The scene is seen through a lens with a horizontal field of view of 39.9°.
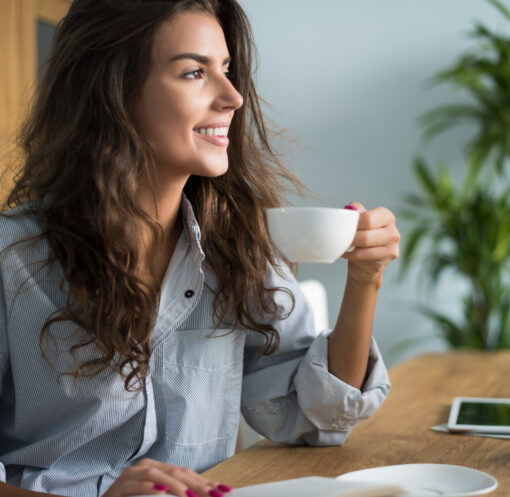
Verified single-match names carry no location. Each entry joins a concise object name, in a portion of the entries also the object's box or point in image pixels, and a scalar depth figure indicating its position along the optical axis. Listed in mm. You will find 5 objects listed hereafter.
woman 1080
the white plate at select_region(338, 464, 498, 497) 849
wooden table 996
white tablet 1165
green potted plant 3096
